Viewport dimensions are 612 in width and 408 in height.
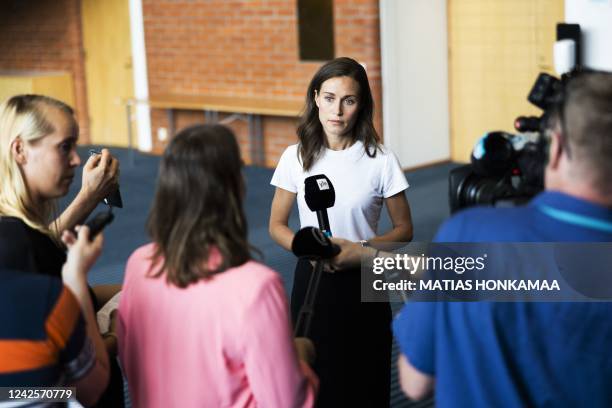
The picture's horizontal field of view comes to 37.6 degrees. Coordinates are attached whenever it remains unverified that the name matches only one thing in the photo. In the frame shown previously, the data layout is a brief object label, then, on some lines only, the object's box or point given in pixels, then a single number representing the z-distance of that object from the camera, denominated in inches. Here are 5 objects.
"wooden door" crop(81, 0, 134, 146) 391.7
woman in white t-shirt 102.3
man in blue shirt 54.8
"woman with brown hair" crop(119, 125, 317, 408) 63.9
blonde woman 70.9
